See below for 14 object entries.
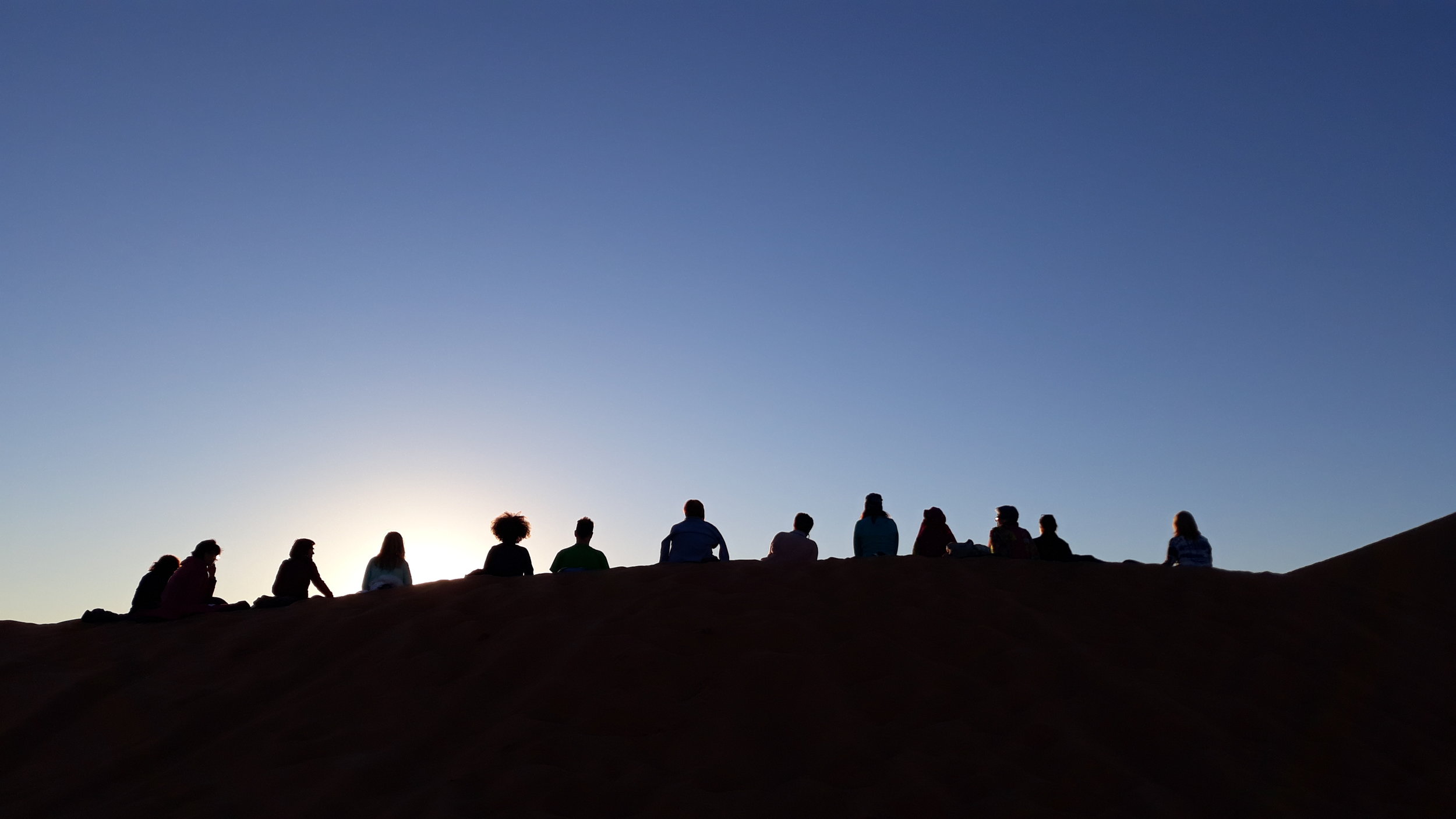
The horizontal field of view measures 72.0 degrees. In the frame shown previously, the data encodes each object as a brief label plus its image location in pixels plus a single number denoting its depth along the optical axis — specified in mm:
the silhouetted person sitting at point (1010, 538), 10344
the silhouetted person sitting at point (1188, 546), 10484
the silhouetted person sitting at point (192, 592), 9977
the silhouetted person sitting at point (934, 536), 10852
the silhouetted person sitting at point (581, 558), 10586
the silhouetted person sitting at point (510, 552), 10398
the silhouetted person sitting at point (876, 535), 11133
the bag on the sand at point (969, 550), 10073
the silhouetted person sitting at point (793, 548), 10555
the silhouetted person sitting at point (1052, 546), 10000
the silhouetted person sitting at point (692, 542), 10555
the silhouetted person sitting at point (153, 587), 10484
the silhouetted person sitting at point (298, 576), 10578
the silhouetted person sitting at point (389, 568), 10570
